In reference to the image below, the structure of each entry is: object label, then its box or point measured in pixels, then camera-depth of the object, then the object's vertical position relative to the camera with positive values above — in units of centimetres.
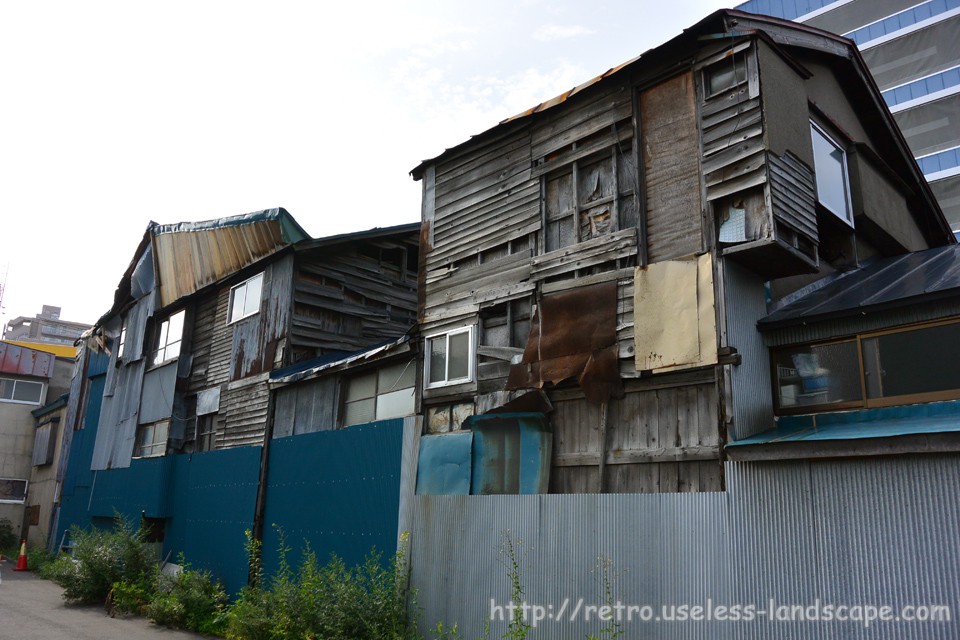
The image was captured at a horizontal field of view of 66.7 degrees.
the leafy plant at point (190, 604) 1393 -186
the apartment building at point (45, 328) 6665 +1762
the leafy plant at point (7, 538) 3034 -157
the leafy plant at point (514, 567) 898 -63
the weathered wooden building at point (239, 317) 1739 +487
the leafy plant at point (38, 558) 2377 -185
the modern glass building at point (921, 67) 4731 +3071
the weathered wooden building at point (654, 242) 894 +386
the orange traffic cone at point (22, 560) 2367 -188
